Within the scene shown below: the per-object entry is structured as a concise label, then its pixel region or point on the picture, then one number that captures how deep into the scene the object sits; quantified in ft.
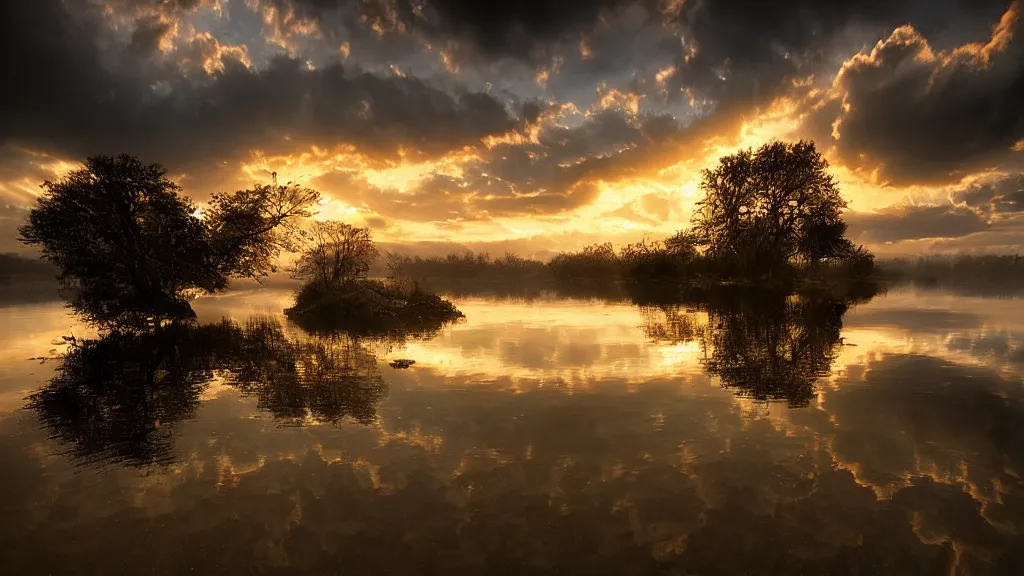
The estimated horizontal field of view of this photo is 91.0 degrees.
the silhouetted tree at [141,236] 94.94
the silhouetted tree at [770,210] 197.67
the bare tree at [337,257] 120.26
